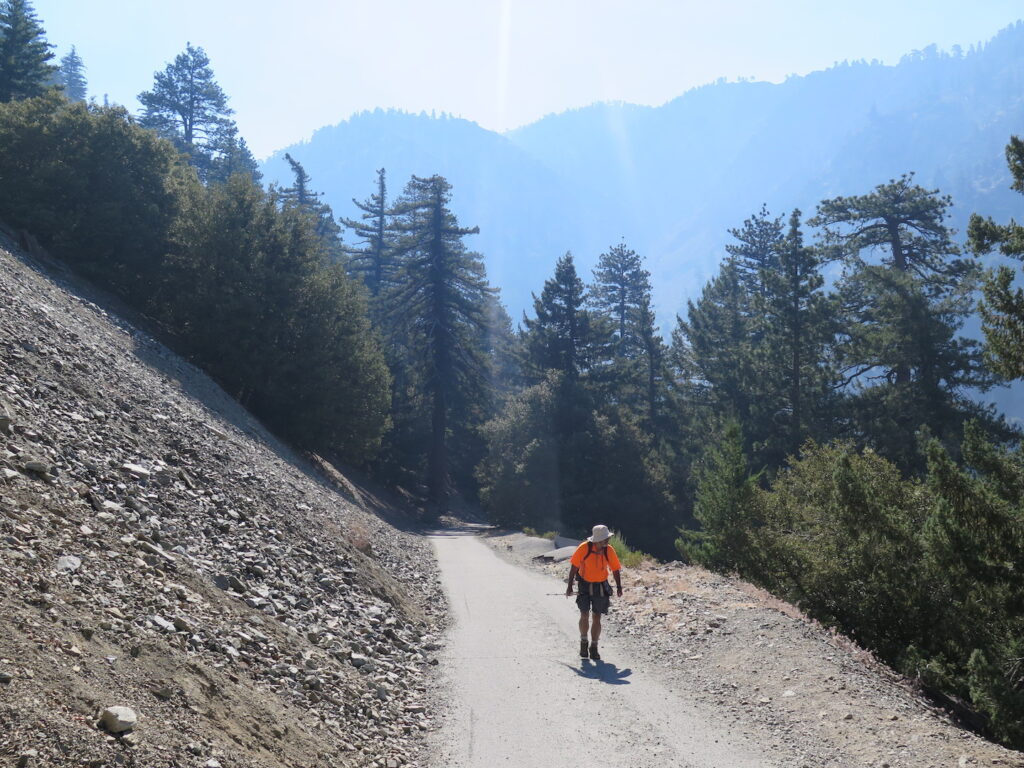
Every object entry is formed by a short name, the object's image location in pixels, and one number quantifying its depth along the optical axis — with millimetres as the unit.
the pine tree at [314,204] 60438
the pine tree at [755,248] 52781
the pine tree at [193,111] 57938
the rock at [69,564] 5477
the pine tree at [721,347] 40384
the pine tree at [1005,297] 11211
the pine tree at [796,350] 34531
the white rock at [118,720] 3953
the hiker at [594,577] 9820
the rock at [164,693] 4652
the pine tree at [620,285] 62559
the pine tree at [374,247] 56969
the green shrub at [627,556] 18875
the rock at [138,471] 9086
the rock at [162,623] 5666
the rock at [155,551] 6980
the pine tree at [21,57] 37812
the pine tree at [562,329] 45344
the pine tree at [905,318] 30031
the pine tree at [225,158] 59031
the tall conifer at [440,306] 42188
